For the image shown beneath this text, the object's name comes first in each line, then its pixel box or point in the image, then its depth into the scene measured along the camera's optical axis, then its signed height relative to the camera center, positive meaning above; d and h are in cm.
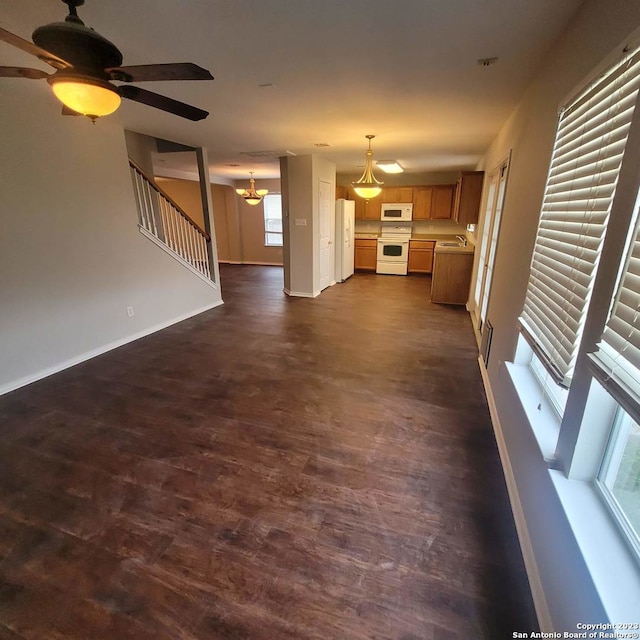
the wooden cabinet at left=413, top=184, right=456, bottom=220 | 784 +42
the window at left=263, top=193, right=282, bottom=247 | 948 -2
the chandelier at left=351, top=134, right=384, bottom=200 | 477 +51
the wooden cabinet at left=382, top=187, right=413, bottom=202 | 812 +62
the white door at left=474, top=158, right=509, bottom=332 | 354 -20
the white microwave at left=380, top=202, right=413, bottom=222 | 814 +21
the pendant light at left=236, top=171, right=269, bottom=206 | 802 +61
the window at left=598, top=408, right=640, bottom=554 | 101 -82
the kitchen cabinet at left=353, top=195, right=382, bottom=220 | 846 +30
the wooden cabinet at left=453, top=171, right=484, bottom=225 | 545 +39
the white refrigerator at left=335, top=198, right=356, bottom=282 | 718 -34
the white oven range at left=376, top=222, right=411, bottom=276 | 827 -70
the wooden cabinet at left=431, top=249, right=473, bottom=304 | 557 -94
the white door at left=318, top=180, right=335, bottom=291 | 621 -25
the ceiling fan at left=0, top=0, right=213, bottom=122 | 139 +69
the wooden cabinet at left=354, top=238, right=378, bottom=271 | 866 -87
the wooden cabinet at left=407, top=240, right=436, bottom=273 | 827 -88
